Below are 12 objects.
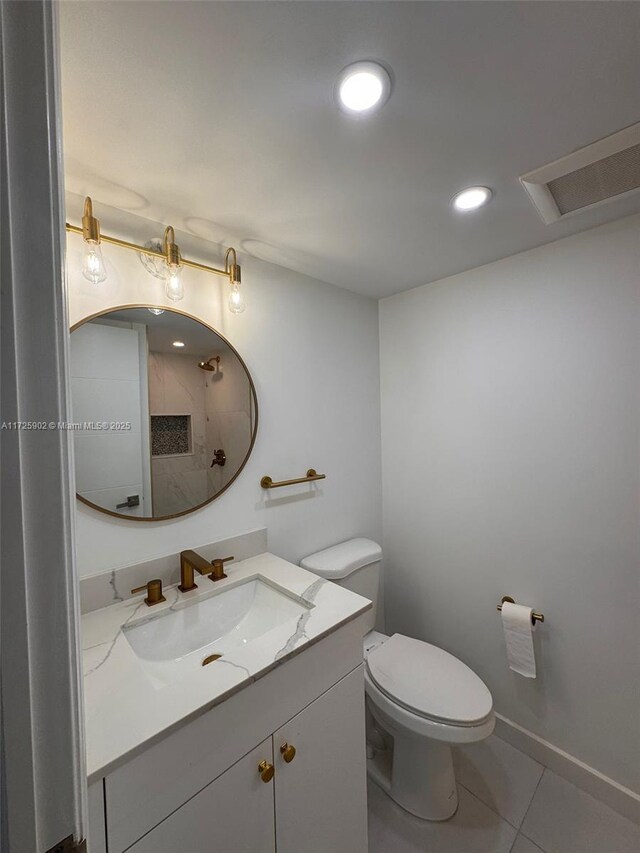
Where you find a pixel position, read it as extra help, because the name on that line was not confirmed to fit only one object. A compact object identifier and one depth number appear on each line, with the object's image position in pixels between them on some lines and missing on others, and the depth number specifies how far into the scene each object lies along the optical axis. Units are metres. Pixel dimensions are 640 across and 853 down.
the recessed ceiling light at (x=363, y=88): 0.71
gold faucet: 1.13
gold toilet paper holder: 1.43
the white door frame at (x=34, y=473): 0.33
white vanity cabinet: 0.66
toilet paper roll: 1.43
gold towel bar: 1.48
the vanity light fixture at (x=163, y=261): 0.96
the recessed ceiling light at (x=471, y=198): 1.08
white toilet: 1.17
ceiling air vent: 0.91
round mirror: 1.06
